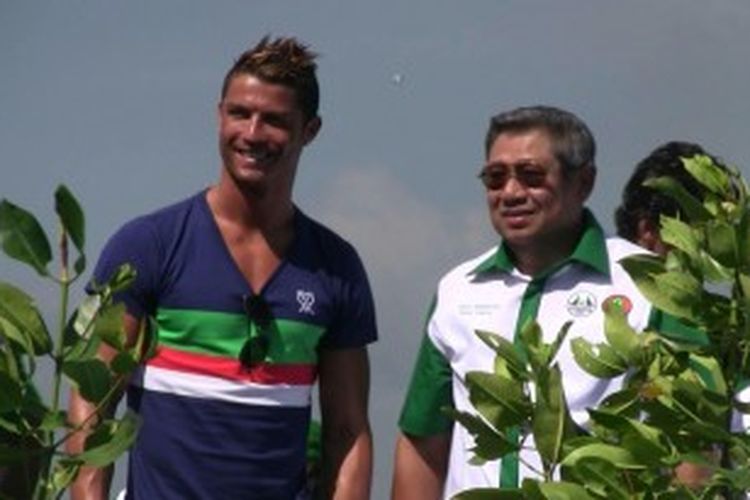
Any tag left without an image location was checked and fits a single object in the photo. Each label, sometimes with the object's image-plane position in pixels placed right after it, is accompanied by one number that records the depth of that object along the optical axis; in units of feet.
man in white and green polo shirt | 41.17
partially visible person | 45.11
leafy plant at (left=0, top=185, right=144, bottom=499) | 12.13
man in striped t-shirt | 40.84
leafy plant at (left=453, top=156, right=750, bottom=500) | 13.21
